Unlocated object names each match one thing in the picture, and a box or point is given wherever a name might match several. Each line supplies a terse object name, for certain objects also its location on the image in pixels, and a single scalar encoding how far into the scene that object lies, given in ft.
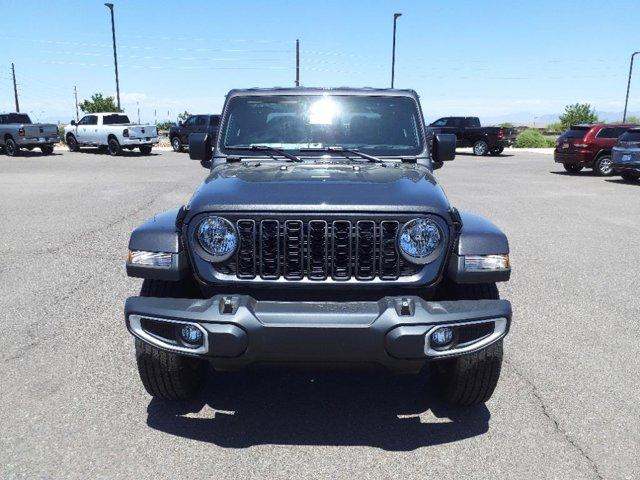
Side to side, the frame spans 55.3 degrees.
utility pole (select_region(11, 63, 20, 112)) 206.88
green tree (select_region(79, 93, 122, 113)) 164.96
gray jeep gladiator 9.57
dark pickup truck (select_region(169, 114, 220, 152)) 88.48
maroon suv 61.72
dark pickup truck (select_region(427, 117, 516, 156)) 94.27
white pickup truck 88.22
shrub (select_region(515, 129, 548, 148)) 126.72
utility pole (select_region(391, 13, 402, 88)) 136.26
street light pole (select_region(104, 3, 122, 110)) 120.37
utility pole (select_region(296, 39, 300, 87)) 140.26
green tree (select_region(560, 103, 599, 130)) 162.61
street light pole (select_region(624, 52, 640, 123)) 155.80
